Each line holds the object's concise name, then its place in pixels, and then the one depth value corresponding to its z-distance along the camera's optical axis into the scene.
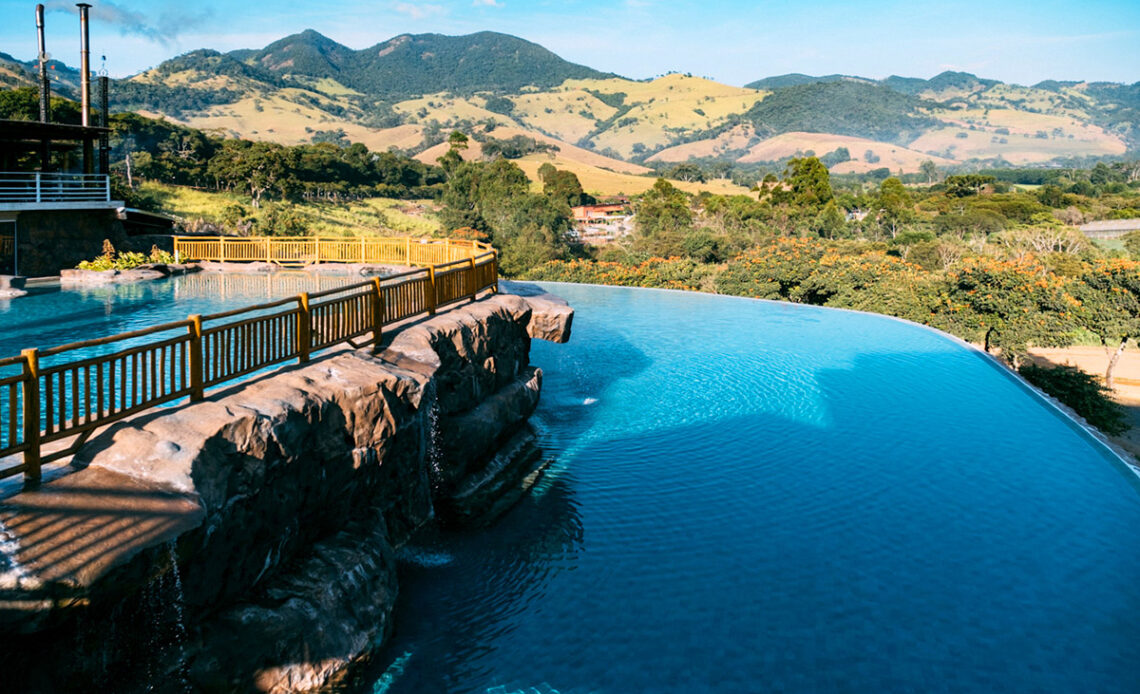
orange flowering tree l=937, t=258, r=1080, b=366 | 22.14
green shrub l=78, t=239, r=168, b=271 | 19.45
